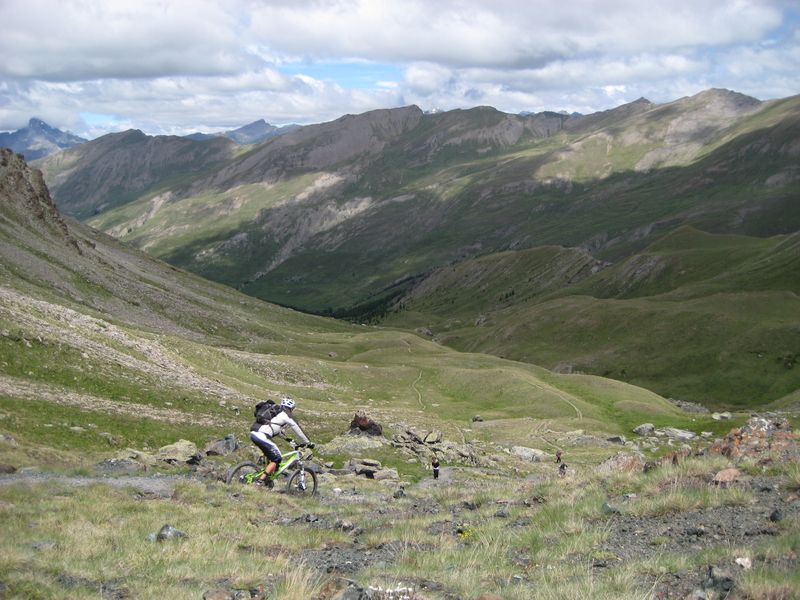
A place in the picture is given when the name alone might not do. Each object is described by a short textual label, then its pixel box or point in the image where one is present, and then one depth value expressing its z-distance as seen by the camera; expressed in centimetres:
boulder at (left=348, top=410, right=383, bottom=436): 4478
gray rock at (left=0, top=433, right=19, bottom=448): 2702
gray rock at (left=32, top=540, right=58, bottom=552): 1365
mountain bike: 2384
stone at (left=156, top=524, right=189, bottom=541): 1509
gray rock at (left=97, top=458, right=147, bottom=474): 2585
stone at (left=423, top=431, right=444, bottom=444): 4609
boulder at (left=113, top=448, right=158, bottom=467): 2870
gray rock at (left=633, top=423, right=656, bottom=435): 7288
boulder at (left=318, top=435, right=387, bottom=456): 3991
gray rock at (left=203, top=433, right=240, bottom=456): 3278
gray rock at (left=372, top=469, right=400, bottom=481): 3469
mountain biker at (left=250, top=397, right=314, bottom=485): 2322
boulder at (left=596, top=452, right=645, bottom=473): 2311
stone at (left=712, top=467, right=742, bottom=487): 1800
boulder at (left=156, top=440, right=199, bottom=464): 3020
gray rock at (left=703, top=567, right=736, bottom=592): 1069
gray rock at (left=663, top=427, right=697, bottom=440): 7175
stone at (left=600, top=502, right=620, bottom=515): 1692
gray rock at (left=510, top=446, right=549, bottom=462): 5356
